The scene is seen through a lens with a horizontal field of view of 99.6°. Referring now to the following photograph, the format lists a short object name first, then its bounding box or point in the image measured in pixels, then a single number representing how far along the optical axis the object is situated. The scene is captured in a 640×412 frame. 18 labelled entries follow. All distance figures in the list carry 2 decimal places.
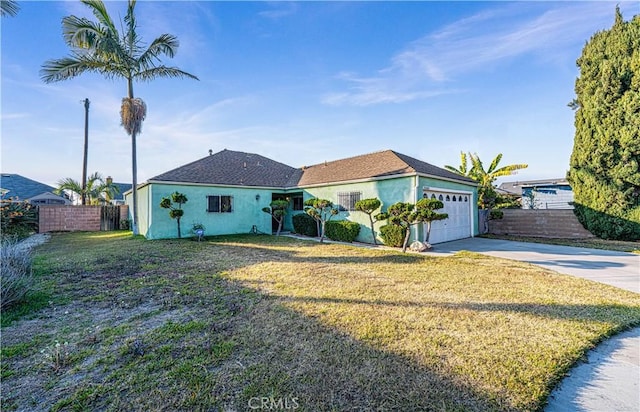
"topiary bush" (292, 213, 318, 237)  15.87
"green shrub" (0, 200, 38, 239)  13.22
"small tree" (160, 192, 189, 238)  13.45
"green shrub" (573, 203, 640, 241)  13.22
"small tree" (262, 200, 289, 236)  15.69
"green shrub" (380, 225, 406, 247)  11.75
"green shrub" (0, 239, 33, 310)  4.66
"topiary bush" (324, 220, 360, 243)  13.52
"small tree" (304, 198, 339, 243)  13.62
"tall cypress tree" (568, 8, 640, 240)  12.96
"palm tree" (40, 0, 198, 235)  12.90
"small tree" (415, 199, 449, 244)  10.02
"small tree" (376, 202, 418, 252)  10.41
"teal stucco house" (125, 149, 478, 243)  12.97
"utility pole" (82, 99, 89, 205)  24.28
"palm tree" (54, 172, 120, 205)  22.35
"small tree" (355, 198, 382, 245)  11.89
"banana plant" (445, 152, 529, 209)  17.55
